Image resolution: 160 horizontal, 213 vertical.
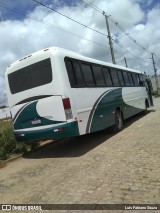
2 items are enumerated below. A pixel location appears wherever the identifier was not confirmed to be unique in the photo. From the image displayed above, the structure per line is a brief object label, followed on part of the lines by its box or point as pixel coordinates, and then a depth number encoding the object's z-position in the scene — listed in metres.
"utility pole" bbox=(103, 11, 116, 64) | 15.53
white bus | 5.19
